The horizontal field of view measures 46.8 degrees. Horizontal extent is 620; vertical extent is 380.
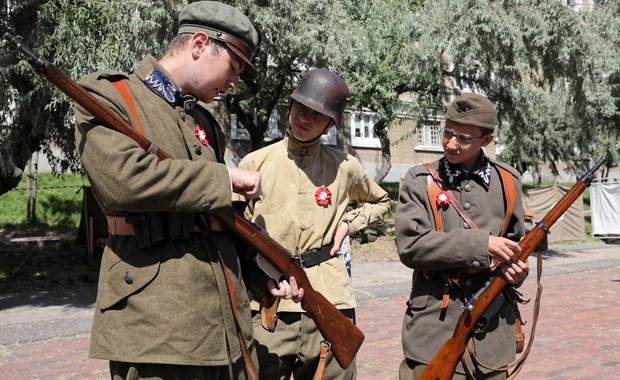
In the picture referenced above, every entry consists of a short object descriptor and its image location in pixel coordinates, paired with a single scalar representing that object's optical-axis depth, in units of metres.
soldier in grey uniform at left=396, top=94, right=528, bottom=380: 3.51
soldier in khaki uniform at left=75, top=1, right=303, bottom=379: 2.47
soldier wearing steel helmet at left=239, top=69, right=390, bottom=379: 3.75
